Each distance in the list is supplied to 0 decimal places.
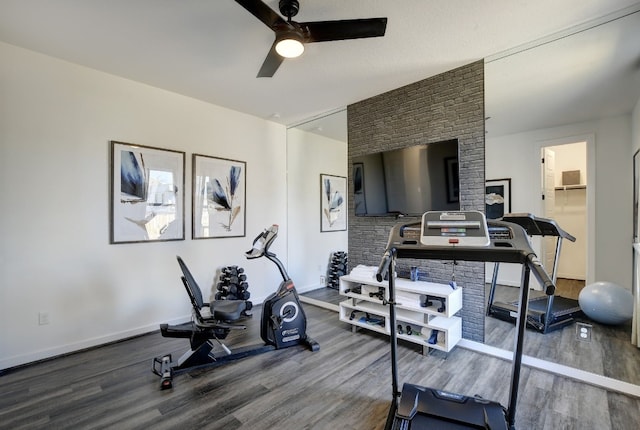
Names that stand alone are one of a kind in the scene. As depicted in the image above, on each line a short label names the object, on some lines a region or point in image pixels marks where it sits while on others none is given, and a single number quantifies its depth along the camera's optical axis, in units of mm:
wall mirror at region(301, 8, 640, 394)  2227
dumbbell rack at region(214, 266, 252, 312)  3766
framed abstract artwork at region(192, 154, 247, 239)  3738
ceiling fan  1769
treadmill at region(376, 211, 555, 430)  1597
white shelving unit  2688
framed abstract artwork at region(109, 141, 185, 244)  3111
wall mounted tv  2932
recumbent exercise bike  2426
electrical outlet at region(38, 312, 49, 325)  2693
